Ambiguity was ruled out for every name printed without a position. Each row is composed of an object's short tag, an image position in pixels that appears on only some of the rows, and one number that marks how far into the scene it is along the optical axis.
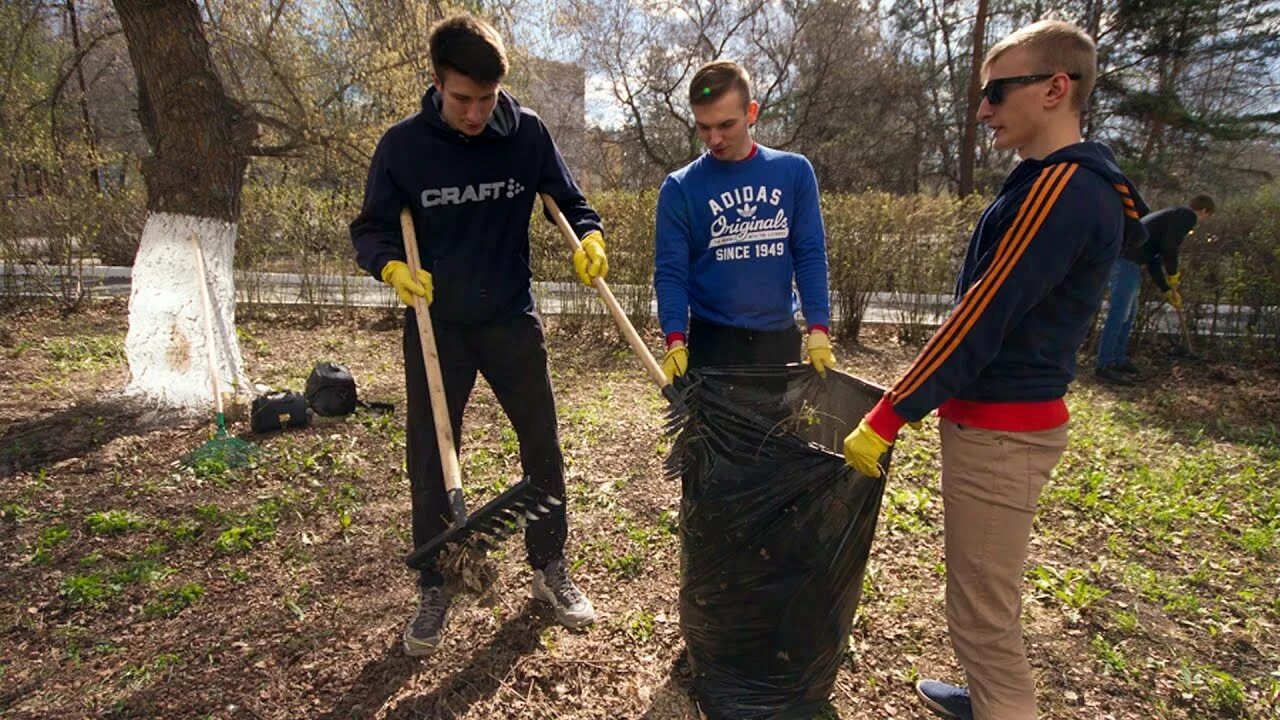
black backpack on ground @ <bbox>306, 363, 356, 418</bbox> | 4.18
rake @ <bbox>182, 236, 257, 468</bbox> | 3.38
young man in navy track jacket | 1.36
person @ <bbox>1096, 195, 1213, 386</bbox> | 5.46
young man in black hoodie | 1.91
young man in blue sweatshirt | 2.17
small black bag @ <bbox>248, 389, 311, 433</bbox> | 3.85
